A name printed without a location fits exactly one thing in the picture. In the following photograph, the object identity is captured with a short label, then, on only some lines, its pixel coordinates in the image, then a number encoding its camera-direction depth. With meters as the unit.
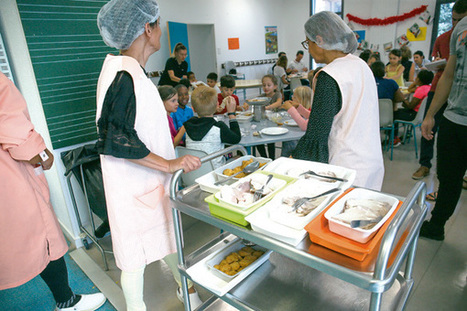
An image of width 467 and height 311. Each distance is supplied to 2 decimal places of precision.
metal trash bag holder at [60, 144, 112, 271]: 2.15
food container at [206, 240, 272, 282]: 1.22
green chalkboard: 2.09
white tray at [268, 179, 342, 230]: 0.88
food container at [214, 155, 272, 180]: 1.30
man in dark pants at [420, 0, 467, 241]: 1.83
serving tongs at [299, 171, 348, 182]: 1.10
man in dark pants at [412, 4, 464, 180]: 3.16
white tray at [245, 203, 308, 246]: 0.84
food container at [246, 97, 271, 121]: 3.35
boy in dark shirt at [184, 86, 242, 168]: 2.43
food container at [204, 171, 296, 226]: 0.95
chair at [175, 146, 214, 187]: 2.30
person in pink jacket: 1.37
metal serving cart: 0.74
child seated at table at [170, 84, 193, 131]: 3.35
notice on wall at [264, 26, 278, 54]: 10.23
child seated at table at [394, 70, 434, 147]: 4.01
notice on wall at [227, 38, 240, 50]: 9.15
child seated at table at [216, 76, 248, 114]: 3.89
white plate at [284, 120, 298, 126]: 3.04
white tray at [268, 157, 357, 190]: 1.12
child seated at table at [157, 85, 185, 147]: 2.87
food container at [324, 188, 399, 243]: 0.78
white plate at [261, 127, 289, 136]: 2.77
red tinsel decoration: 7.99
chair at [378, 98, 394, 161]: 3.93
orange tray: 0.77
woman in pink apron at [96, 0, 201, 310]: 1.27
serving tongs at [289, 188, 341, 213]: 0.96
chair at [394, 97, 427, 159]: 3.82
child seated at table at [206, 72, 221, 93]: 4.98
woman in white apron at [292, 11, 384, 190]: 1.43
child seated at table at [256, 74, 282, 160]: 3.79
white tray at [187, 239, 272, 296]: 1.16
